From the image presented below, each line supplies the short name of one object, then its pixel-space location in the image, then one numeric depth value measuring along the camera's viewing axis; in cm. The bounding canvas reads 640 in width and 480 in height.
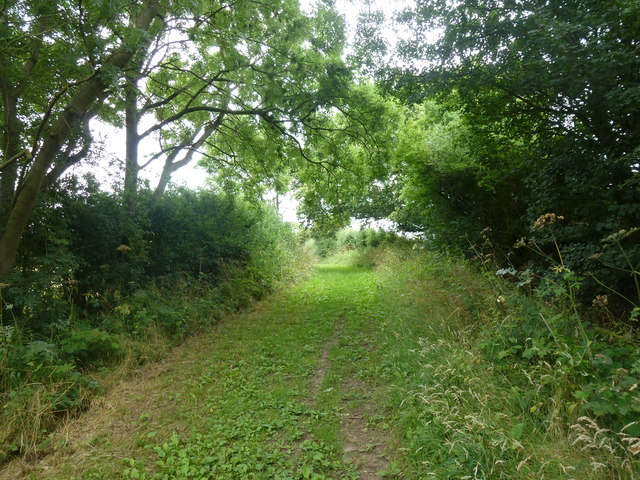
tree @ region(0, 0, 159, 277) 511
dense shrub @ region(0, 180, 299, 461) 420
